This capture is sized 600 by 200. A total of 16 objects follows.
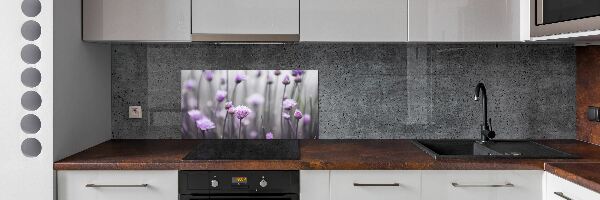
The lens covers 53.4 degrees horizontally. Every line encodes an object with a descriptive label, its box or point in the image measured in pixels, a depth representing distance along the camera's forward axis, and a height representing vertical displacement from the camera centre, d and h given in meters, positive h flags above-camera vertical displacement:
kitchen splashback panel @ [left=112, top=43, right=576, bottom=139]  3.04 +0.07
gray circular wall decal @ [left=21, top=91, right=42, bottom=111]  2.38 -0.01
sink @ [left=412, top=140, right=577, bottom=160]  2.67 -0.23
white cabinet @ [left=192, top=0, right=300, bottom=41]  2.64 +0.35
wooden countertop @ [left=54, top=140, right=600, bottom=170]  2.33 -0.25
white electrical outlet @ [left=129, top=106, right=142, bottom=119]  3.05 -0.07
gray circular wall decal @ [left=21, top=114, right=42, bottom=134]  2.39 -0.11
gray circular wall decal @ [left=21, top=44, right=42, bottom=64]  2.38 +0.17
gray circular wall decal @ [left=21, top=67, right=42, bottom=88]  2.38 +0.08
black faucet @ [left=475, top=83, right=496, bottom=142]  2.77 -0.13
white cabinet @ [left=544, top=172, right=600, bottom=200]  1.97 -0.32
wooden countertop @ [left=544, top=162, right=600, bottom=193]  1.94 -0.26
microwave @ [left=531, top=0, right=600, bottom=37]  2.15 +0.32
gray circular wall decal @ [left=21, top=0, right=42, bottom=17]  2.38 +0.36
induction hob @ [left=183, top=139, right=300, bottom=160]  2.42 -0.23
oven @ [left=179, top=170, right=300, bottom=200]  2.34 -0.33
